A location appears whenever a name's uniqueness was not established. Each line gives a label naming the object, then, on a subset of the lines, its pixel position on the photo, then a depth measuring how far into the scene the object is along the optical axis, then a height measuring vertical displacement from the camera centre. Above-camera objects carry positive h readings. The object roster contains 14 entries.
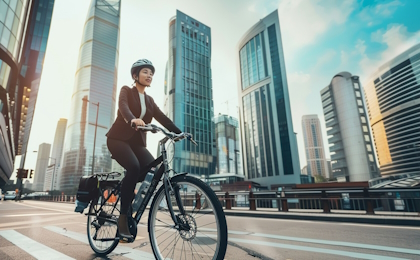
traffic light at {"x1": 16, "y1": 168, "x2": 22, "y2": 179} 31.79 +2.74
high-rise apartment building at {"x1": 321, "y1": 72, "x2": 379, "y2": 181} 86.50 +21.37
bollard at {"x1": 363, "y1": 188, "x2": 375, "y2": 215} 7.53 -0.82
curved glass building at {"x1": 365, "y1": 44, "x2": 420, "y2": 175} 85.81 +29.35
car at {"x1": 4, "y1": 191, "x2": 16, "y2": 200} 37.59 -0.52
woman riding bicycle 2.39 +0.68
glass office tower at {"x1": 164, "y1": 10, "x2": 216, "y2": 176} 78.81 +36.36
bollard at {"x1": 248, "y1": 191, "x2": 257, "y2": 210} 10.49 -0.84
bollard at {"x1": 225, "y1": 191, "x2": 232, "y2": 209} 10.99 -0.77
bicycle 1.78 -0.25
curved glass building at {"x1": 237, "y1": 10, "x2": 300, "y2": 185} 90.69 +33.63
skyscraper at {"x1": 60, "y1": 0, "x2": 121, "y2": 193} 112.00 +52.54
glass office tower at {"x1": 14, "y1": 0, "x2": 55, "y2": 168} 64.19 +43.62
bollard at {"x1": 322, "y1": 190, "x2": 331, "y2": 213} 8.30 -0.78
